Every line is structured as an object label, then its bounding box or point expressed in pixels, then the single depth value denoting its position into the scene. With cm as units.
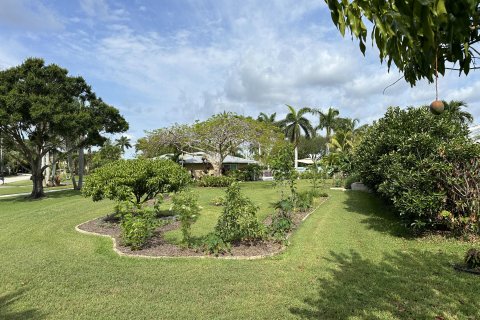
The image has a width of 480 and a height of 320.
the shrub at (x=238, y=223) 801
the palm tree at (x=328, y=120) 5241
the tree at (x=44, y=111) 2003
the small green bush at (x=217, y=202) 1518
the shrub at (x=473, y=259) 621
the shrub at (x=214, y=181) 2811
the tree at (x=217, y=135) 2880
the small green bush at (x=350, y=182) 2246
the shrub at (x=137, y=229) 779
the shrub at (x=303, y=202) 1345
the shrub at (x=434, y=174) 825
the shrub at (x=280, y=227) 844
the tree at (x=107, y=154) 6225
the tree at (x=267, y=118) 5522
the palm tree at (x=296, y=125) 5138
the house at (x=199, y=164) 4038
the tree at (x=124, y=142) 9702
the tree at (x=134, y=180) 1046
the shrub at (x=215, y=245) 744
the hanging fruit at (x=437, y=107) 260
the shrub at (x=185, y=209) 789
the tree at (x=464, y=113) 3361
